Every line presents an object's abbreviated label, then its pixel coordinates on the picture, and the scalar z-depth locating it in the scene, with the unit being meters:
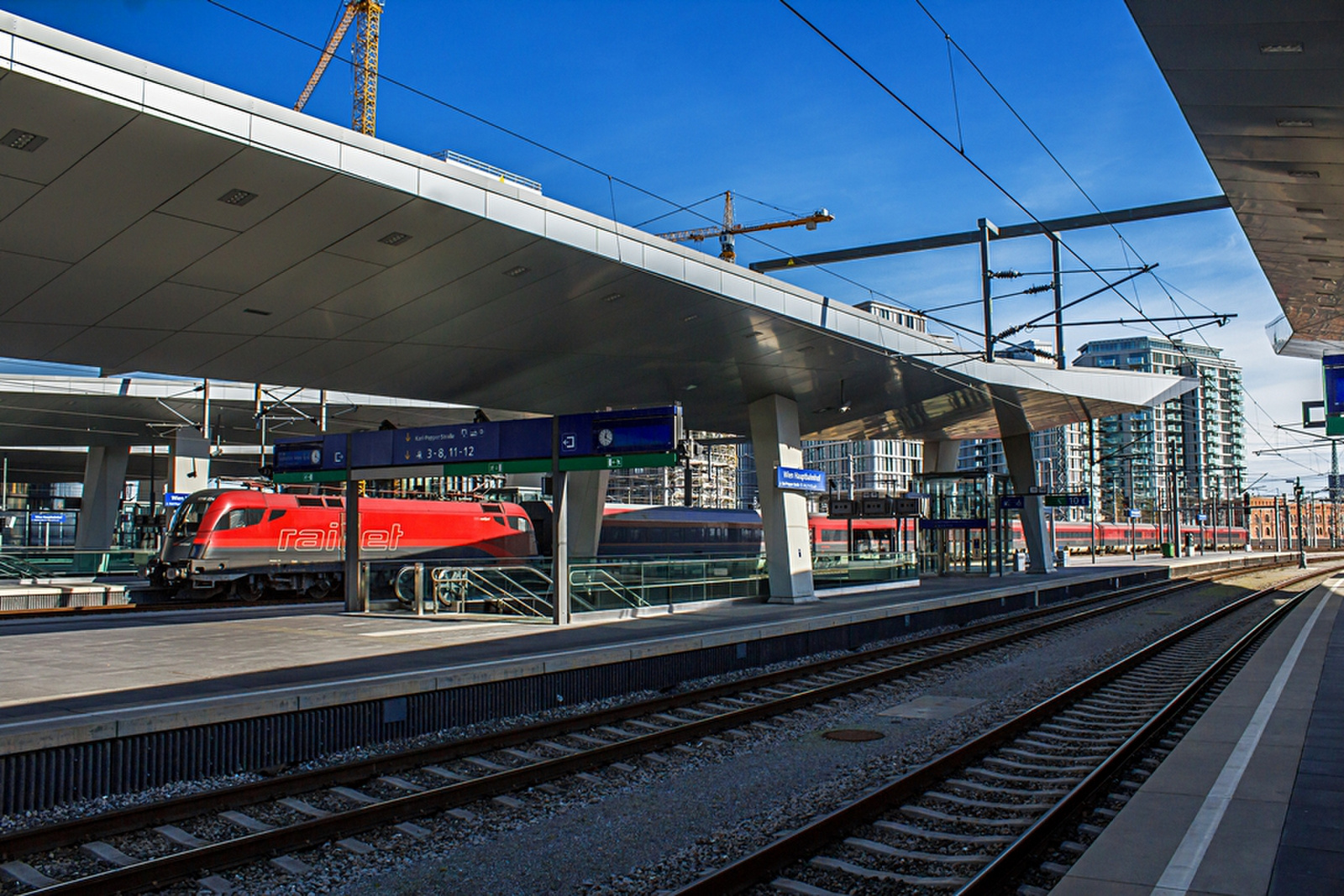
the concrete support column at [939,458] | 39.78
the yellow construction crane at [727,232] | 69.71
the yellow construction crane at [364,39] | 70.31
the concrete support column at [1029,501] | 38.12
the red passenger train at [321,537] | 26.30
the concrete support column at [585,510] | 29.84
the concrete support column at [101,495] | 45.19
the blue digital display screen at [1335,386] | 17.64
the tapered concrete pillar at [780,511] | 23.80
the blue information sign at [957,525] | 34.91
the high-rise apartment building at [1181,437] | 122.00
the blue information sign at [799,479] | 23.41
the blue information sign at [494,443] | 16.34
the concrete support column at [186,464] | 37.91
